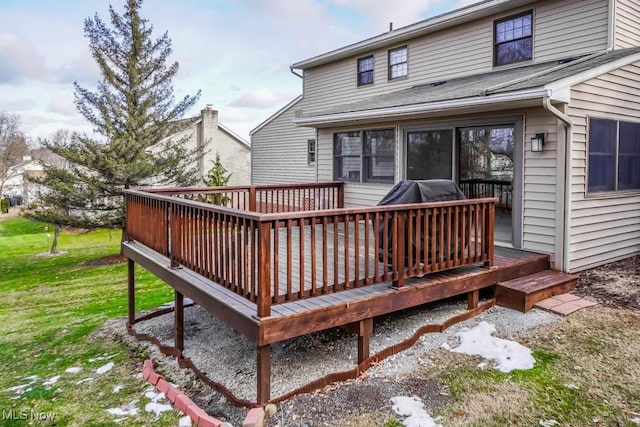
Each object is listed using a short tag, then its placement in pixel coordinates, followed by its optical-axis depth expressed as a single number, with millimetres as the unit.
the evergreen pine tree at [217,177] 17266
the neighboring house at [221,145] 22134
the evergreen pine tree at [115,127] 13523
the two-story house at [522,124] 5918
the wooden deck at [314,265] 3520
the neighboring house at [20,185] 28703
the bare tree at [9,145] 26953
